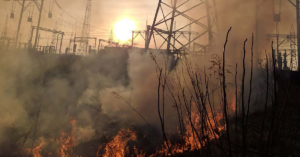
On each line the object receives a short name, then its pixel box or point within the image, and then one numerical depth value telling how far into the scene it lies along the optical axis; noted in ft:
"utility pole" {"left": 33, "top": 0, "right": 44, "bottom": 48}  73.41
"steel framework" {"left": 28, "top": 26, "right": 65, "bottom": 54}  103.99
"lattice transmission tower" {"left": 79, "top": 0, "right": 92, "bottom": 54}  136.79
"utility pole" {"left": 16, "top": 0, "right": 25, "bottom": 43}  72.38
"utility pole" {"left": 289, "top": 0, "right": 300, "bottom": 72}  44.39
